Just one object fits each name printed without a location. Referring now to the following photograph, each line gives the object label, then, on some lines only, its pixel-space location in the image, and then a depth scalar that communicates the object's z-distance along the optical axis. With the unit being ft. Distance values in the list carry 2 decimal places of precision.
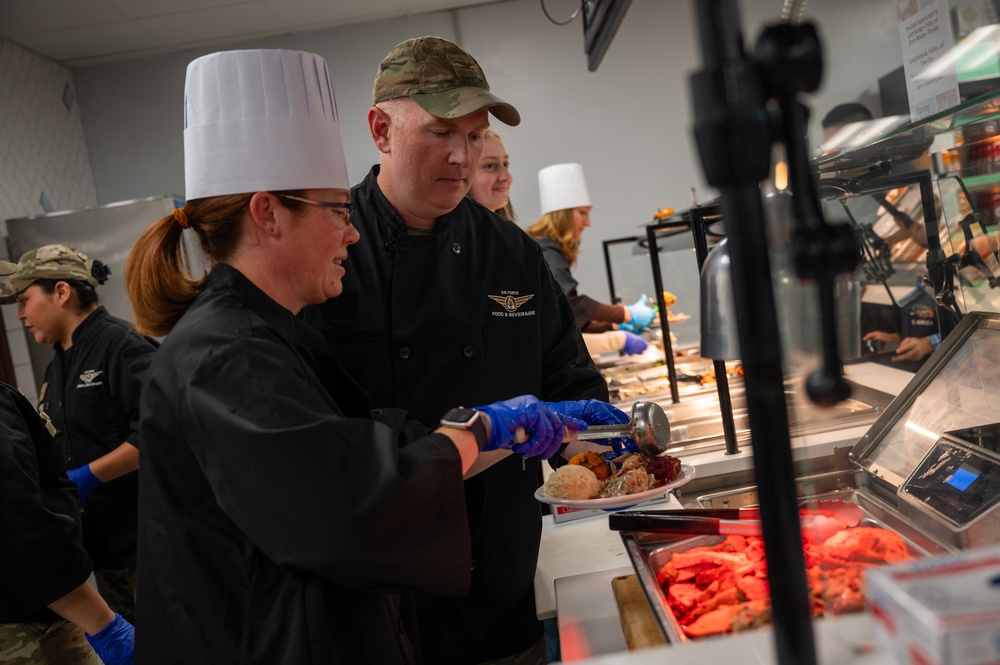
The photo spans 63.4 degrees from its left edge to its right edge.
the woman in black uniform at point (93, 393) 10.15
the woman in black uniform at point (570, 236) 13.87
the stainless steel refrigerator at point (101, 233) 15.70
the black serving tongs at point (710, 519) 4.63
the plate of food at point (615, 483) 4.83
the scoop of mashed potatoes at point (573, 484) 5.12
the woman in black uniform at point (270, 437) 3.59
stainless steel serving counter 2.32
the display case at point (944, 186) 4.25
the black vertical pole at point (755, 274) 1.67
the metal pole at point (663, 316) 8.47
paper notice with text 4.52
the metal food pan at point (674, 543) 4.20
